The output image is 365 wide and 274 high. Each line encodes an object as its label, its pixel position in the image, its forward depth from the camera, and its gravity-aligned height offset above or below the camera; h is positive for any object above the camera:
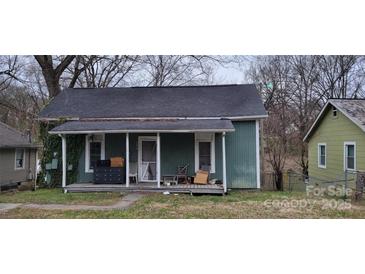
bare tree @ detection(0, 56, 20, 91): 12.69 +3.60
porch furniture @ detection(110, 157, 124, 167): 10.84 -0.35
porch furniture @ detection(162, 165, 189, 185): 10.82 -0.85
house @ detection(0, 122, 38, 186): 14.21 -0.22
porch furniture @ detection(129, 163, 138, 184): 11.11 -0.66
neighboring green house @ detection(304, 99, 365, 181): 10.53 +0.50
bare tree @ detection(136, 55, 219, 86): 16.06 +4.62
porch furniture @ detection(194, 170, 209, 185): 10.50 -0.88
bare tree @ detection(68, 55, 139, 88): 16.57 +4.89
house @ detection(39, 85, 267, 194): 10.88 +0.48
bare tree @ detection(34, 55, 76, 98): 15.66 +4.44
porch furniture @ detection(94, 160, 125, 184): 10.71 -0.80
